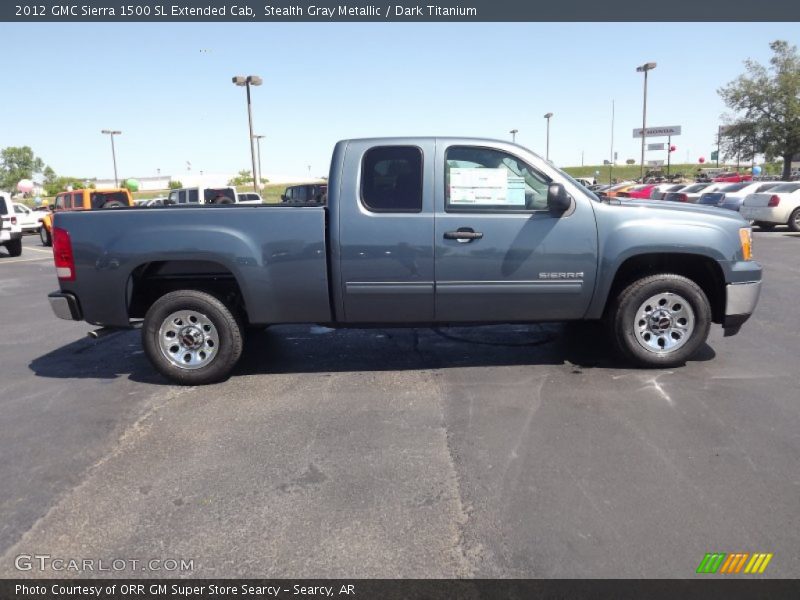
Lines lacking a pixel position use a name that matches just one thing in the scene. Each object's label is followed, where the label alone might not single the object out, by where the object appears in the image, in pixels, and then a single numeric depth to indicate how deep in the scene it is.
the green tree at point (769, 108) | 39.19
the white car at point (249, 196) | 28.77
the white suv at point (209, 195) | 21.27
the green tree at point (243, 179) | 92.87
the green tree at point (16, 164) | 112.62
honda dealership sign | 78.38
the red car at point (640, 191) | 27.94
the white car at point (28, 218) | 25.11
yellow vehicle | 19.83
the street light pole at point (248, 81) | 30.75
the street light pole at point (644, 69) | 41.68
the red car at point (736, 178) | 49.38
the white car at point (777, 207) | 17.77
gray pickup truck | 4.86
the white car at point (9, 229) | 16.73
